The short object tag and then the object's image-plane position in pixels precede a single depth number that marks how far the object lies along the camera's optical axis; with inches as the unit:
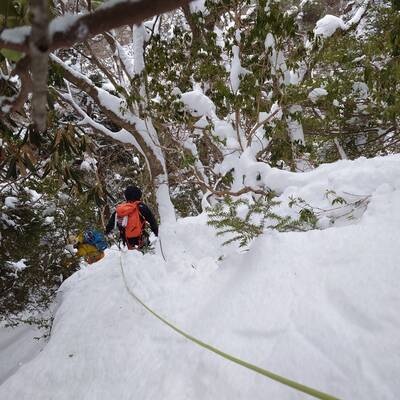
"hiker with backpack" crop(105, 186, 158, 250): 195.3
